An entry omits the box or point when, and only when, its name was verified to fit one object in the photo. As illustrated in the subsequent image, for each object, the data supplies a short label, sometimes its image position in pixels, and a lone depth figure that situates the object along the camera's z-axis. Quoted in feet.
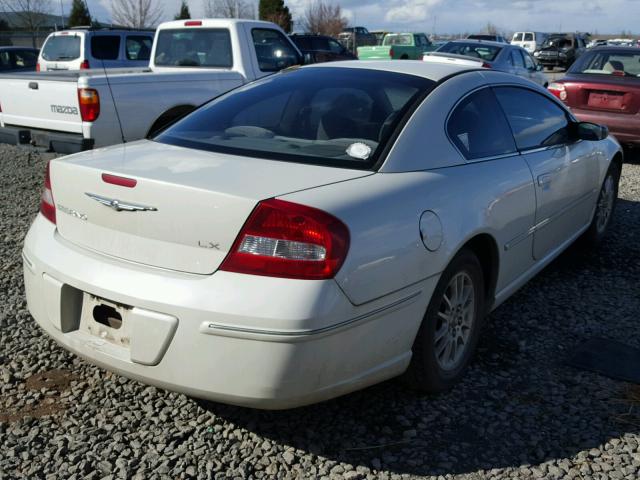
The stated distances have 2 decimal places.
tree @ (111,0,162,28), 105.40
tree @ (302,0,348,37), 139.13
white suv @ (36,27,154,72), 38.60
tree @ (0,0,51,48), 100.67
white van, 130.31
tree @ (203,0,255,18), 118.93
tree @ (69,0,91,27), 106.93
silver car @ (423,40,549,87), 49.26
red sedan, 29.09
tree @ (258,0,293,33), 123.03
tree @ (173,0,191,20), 125.38
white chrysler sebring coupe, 7.85
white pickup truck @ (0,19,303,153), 21.56
